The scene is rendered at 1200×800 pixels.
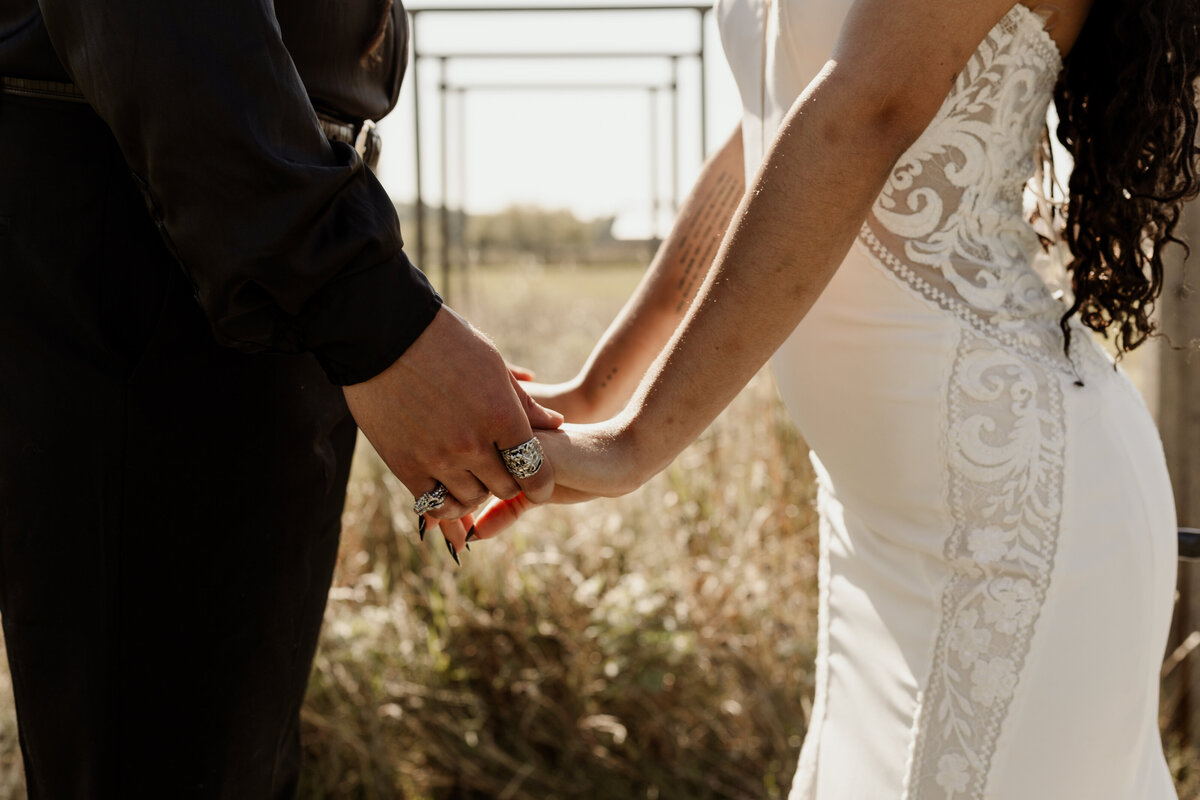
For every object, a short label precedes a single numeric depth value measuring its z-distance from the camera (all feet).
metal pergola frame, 12.68
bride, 4.11
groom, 3.67
